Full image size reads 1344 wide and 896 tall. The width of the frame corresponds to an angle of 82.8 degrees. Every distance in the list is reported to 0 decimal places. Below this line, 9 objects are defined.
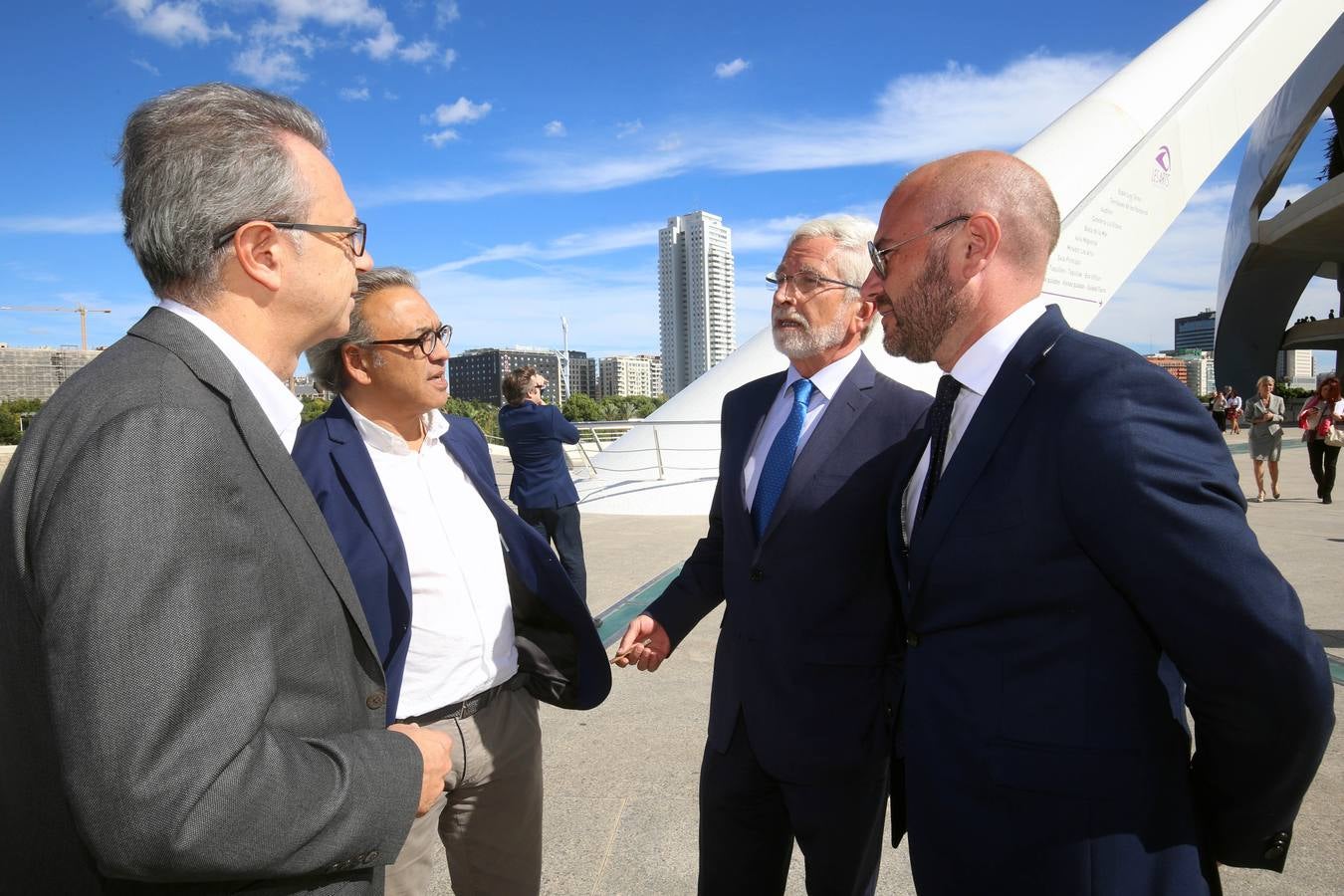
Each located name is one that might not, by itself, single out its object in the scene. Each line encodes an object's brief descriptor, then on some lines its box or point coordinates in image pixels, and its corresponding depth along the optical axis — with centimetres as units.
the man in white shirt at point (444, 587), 174
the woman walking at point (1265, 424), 948
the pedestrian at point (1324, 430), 912
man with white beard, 178
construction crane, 10500
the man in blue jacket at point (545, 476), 571
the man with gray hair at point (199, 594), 82
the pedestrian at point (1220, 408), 2408
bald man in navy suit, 107
